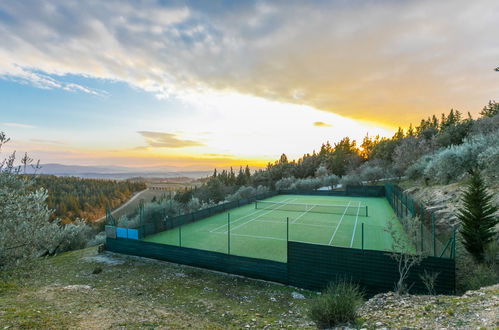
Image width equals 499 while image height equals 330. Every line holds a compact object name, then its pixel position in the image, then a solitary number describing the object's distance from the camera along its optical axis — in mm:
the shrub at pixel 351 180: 54031
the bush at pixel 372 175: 55744
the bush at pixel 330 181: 56906
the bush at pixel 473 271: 8398
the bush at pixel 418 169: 36844
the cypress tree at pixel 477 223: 10453
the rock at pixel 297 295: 10133
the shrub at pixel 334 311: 6250
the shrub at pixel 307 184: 55712
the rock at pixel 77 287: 11066
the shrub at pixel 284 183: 62275
